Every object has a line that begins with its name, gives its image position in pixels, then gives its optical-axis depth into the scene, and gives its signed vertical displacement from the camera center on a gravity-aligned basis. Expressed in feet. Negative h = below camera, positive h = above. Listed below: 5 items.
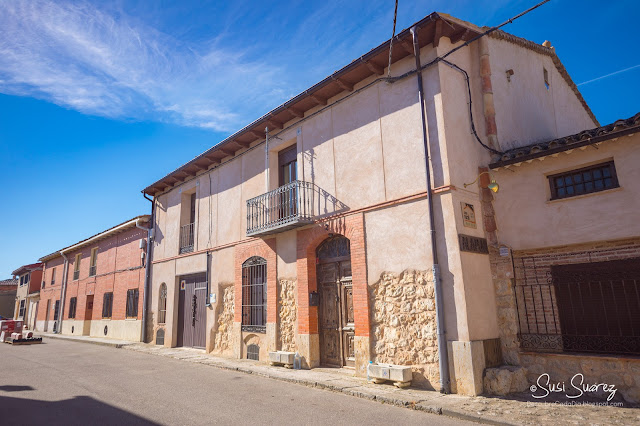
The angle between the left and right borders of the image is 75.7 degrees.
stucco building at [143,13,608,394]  23.98 +6.92
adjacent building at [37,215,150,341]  57.98 +5.65
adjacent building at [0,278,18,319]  131.64 +7.47
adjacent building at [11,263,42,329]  103.09 +7.11
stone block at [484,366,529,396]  21.50 -3.86
